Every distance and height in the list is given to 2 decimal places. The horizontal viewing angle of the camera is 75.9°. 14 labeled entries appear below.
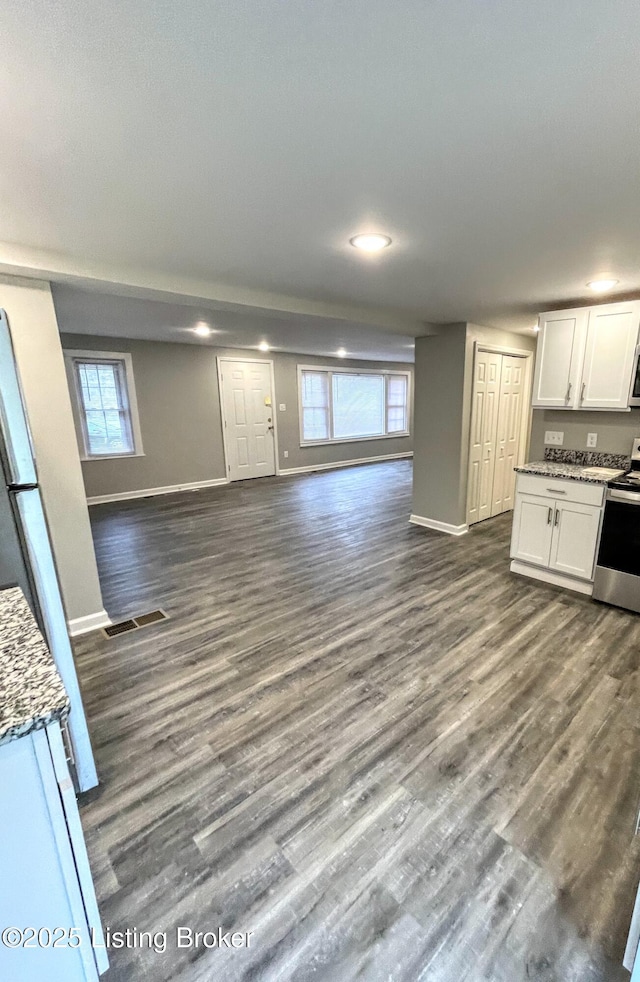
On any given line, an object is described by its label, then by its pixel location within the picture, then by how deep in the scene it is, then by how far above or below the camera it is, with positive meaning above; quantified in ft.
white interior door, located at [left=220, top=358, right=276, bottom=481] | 23.45 -0.87
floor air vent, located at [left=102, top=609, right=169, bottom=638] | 9.51 -5.10
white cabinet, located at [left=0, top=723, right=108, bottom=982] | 2.73 -3.21
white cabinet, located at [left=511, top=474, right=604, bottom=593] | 10.45 -3.61
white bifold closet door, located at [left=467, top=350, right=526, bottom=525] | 15.12 -1.41
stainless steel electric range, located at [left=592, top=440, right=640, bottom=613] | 9.53 -3.66
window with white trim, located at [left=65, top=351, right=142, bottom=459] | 18.98 +0.11
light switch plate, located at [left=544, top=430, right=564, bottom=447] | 12.86 -1.38
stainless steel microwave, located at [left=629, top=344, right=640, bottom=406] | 10.25 +0.15
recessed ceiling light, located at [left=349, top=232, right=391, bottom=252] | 6.67 +2.57
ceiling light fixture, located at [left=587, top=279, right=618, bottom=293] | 9.69 +2.53
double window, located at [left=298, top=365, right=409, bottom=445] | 27.12 -0.38
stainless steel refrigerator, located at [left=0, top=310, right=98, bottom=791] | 4.40 -1.36
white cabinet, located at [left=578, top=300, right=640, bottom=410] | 10.33 +0.95
